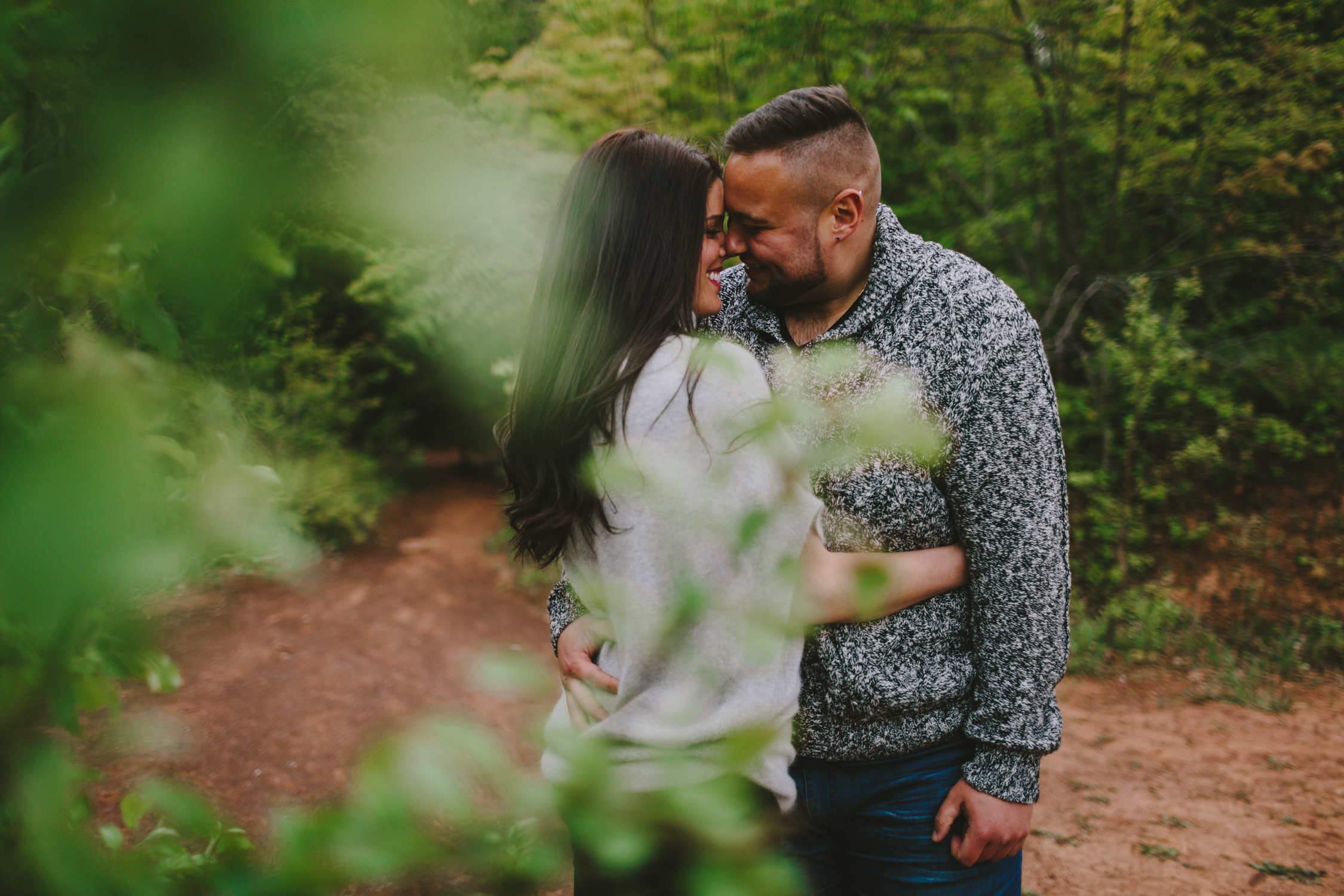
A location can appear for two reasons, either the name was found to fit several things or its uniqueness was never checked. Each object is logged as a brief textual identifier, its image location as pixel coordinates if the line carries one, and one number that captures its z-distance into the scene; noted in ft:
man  4.45
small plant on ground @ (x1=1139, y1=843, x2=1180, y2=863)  10.59
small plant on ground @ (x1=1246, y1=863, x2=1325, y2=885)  9.94
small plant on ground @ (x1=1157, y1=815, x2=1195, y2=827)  11.41
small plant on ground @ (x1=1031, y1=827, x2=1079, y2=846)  11.19
